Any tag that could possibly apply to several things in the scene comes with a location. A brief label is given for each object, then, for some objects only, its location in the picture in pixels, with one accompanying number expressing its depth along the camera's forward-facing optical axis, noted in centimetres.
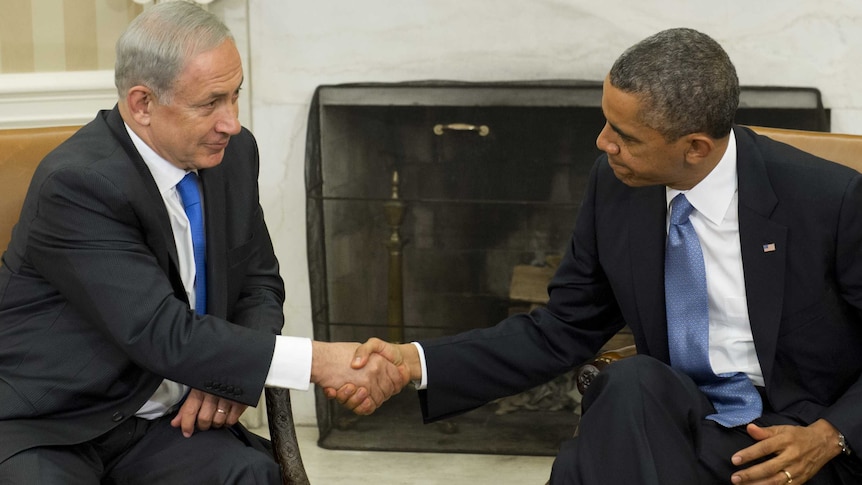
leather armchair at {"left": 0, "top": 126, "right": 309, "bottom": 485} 340
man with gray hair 327
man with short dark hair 325
